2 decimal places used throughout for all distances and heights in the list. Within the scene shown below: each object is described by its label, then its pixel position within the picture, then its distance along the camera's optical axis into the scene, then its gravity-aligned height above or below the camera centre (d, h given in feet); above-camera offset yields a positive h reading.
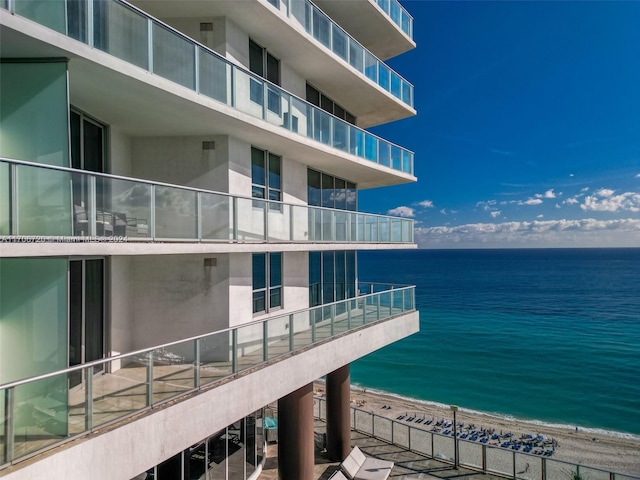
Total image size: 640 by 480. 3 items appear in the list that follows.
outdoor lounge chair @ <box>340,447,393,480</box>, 46.34 -25.20
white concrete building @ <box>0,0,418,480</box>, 20.35 +1.12
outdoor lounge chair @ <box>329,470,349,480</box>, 44.31 -24.43
